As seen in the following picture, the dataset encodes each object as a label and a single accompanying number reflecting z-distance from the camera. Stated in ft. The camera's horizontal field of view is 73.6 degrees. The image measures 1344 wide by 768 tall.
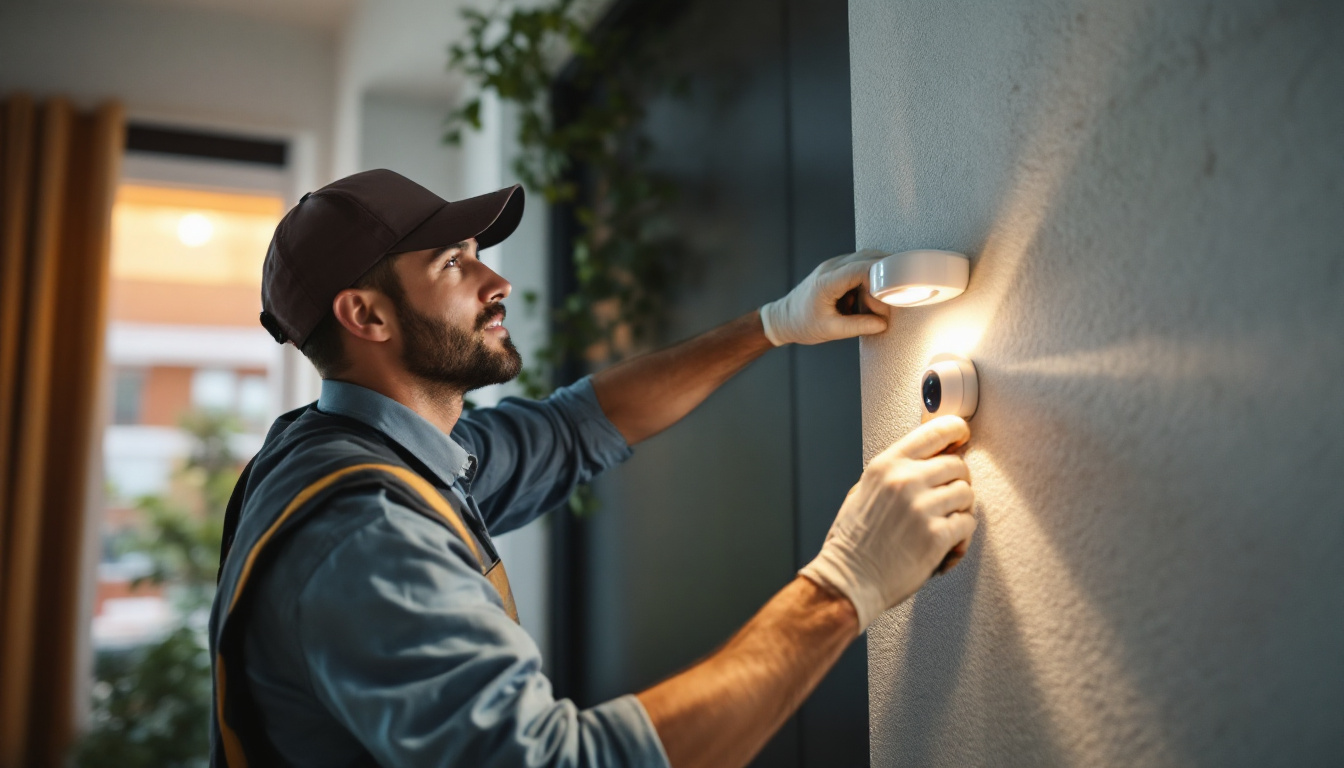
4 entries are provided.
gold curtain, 9.36
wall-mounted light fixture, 2.59
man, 2.28
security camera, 2.64
